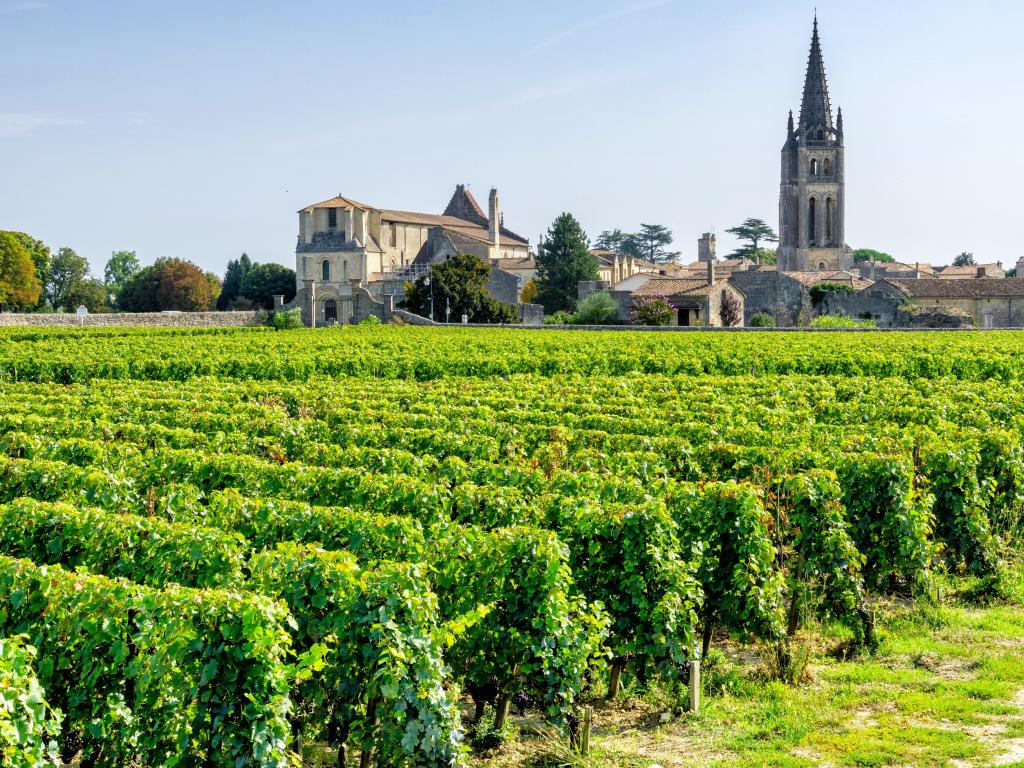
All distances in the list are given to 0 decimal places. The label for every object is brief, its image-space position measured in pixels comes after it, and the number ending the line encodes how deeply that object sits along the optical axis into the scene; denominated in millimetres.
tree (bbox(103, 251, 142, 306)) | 148375
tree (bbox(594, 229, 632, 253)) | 164750
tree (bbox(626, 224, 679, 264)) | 161625
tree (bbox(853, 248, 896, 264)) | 169800
